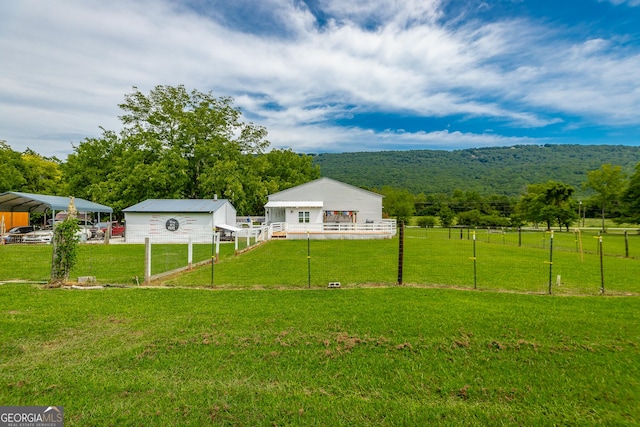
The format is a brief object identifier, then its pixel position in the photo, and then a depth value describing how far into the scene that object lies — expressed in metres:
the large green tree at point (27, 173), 35.51
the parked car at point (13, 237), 19.88
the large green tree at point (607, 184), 44.56
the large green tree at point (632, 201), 37.91
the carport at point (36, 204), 21.44
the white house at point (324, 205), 27.72
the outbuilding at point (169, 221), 21.25
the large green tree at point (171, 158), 28.05
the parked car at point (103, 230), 22.97
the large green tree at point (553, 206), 41.41
